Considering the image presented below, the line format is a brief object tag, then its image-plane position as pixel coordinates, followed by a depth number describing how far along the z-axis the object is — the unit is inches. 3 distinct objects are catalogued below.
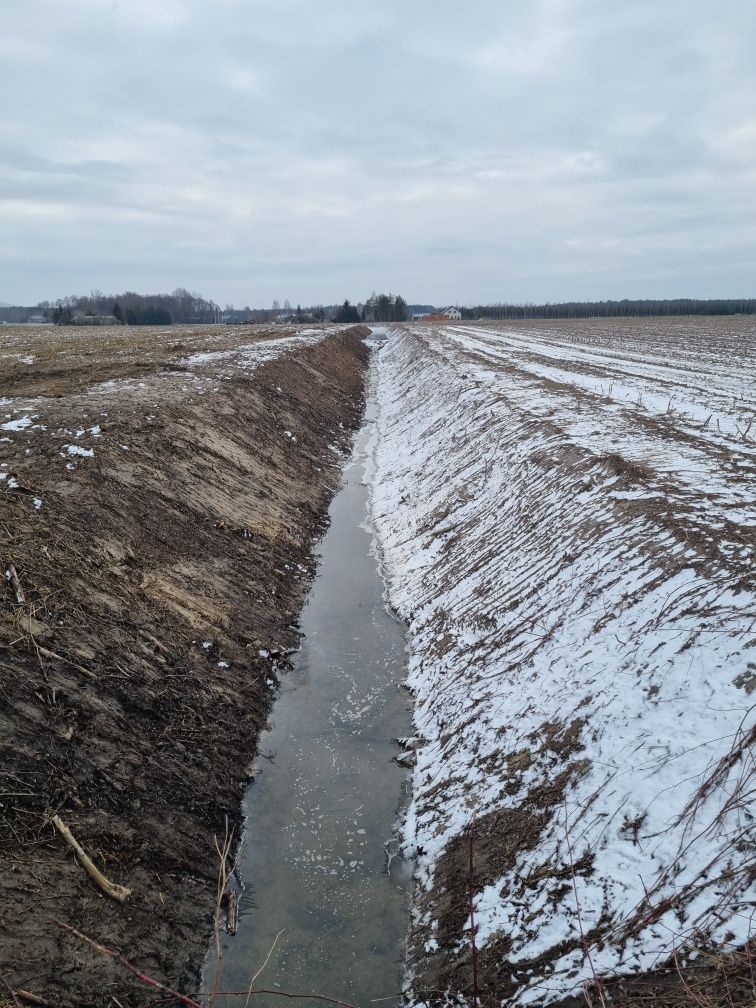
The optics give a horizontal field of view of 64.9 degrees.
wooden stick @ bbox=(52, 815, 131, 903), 201.2
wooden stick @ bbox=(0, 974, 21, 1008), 161.3
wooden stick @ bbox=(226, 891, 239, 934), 224.3
